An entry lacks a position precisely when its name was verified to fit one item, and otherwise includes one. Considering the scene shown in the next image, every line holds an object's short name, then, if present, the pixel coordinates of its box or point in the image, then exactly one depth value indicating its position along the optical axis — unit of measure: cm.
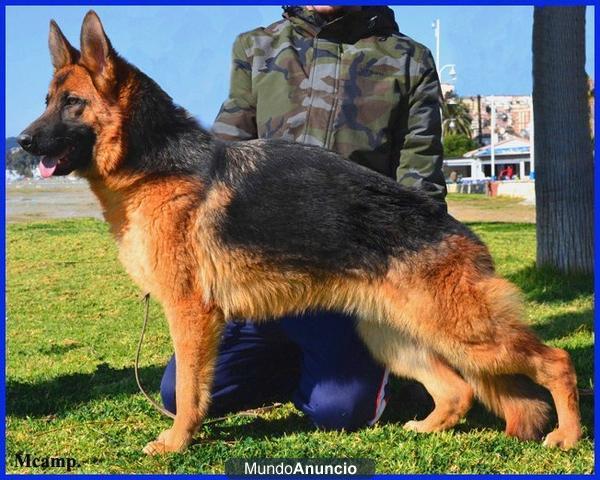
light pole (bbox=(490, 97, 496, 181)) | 2991
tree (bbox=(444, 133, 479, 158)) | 5675
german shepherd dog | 374
